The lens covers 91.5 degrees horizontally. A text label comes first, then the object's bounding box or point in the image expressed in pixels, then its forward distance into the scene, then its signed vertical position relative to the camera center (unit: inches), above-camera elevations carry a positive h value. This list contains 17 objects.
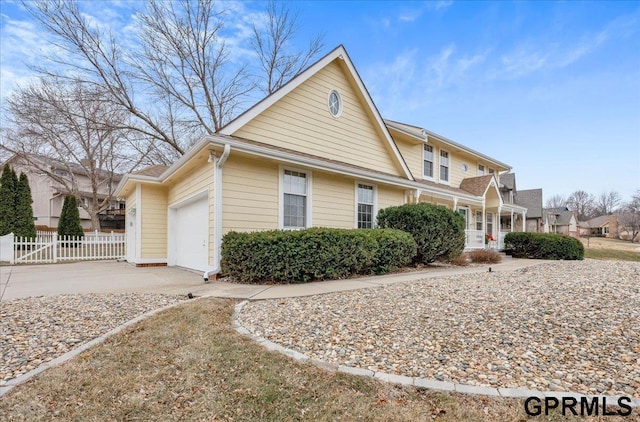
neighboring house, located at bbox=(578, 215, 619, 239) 2445.0 -49.4
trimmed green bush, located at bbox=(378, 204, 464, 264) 403.9 -10.3
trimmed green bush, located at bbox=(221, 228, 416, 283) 286.0 -33.2
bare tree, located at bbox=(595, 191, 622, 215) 2982.3 +174.6
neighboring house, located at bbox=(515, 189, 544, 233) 1214.3 +71.7
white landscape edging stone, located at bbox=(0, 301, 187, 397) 112.2 -58.7
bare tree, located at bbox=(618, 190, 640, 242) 2005.4 +15.3
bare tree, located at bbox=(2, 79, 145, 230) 705.0 +228.6
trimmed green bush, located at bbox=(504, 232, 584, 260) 587.0 -50.6
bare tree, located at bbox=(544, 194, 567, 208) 3228.3 +200.2
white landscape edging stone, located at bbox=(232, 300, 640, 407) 100.8 -56.7
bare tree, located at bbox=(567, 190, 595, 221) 3090.6 +162.3
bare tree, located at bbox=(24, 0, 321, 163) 650.2 +377.8
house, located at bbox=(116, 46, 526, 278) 326.6 +54.8
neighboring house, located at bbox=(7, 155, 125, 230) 1198.9 +73.2
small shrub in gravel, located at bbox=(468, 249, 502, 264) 502.3 -60.7
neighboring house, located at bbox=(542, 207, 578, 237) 2028.8 -5.5
